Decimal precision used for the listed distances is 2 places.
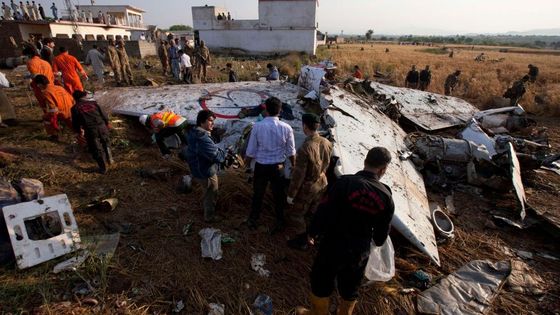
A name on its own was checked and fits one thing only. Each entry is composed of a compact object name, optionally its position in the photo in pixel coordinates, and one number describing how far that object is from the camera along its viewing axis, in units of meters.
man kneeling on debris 5.07
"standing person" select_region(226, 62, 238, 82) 10.54
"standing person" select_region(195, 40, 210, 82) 10.88
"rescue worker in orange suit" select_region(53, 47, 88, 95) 6.08
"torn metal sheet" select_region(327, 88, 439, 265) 3.47
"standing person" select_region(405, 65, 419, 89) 13.09
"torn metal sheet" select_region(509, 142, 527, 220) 4.51
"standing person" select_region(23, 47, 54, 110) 5.54
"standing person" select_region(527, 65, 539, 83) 14.48
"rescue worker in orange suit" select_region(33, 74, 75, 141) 4.84
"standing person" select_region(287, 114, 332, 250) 3.04
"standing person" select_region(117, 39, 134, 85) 9.62
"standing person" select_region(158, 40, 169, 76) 11.65
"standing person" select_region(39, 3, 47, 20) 18.38
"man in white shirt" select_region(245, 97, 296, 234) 3.25
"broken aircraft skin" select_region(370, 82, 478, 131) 7.91
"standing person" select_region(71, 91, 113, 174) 4.31
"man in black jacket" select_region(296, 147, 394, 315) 2.04
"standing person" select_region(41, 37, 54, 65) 6.44
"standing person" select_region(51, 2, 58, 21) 20.02
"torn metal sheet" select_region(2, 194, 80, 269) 2.69
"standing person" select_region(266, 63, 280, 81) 10.38
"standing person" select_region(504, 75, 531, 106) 10.18
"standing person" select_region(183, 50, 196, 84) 10.47
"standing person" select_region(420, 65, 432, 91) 12.90
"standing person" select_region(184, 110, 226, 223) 3.29
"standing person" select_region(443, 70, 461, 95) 12.52
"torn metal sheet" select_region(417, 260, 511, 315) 2.85
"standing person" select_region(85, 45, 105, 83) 9.13
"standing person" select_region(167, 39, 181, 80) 10.80
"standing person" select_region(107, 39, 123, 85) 9.33
